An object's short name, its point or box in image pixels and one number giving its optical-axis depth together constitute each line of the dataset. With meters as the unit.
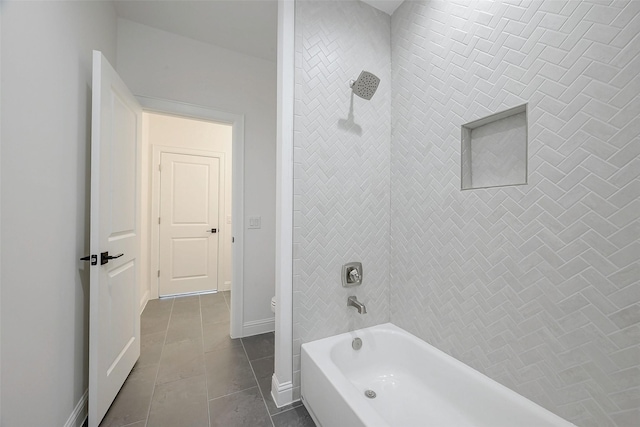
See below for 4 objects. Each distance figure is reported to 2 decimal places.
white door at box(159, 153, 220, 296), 3.34
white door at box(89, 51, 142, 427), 1.24
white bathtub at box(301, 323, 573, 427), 1.01
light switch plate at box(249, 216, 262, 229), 2.35
